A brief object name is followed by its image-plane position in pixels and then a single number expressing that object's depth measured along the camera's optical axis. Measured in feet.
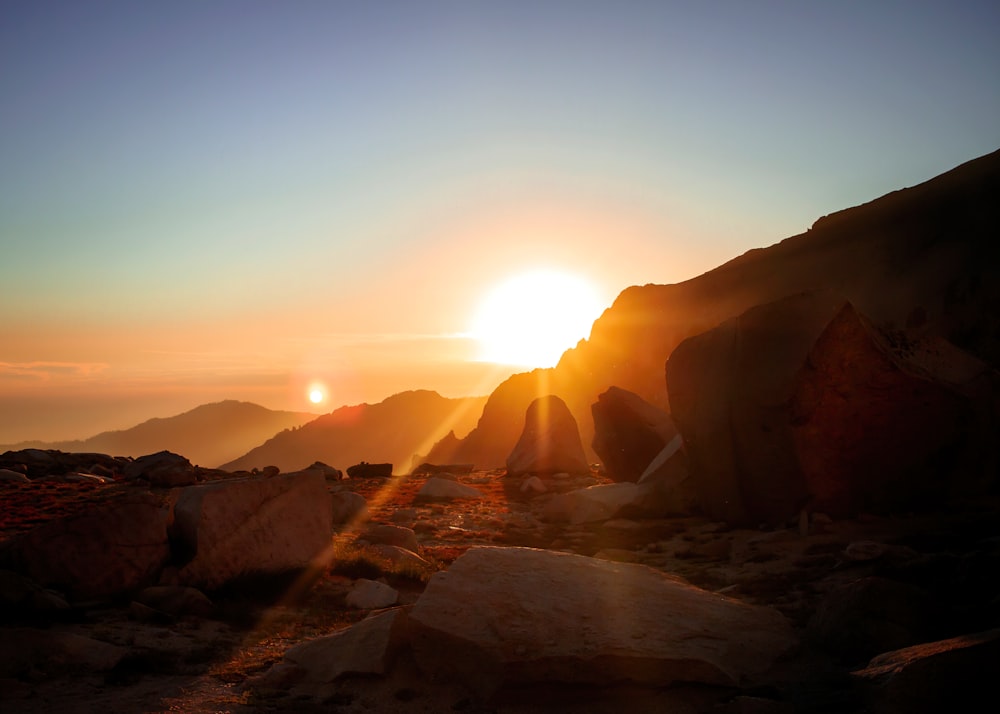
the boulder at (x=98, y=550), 31.76
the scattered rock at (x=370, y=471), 108.88
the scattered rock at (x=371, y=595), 35.19
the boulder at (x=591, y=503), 59.72
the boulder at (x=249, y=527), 34.73
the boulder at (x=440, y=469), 120.67
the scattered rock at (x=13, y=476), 82.84
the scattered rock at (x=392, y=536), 49.44
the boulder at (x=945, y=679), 16.26
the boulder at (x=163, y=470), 84.53
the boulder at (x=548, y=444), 100.22
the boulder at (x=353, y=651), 23.34
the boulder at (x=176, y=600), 31.26
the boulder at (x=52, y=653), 22.72
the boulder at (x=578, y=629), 21.35
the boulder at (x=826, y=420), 45.32
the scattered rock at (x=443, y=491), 79.46
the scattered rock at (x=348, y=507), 61.09
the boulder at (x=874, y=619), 22.03
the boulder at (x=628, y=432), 82.94
